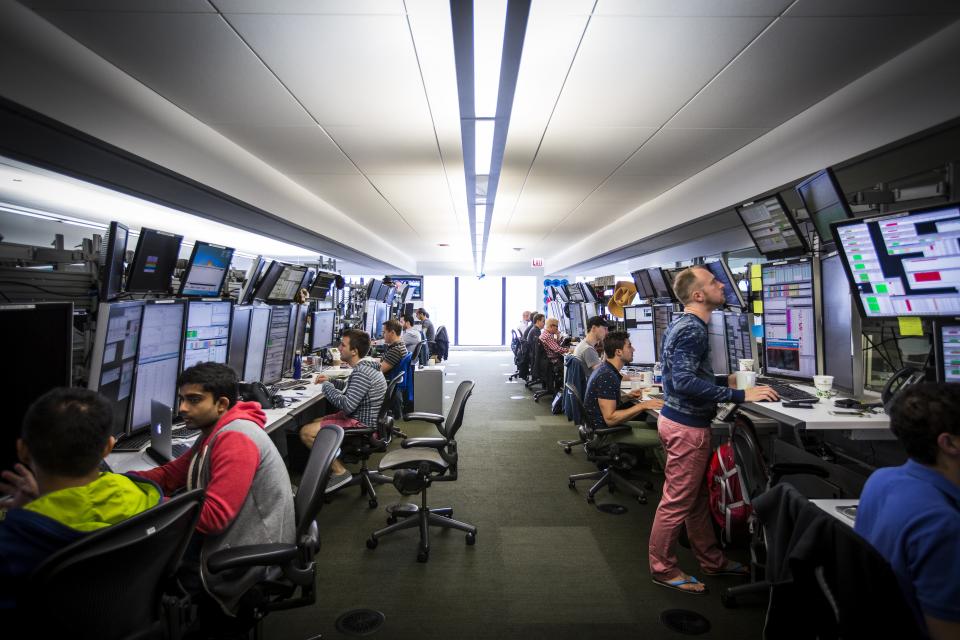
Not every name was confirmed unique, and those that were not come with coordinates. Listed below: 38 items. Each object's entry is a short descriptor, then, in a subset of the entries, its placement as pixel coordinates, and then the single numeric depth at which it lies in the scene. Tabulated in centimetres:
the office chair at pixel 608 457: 350
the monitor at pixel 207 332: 269
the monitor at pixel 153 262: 233
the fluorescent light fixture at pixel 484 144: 336
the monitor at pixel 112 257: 214
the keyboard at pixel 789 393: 258
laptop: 205
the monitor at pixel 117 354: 203
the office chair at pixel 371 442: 344
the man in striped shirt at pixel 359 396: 346
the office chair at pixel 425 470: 279
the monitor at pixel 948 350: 180
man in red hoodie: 154
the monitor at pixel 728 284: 358
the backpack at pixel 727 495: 235
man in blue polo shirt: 107
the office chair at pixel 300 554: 155
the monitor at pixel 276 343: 387
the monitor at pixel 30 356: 149
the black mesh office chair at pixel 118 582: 96
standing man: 238
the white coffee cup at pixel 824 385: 276
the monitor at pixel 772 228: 299
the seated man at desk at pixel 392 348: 461
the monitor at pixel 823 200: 248
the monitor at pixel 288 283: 397
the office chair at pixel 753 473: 208
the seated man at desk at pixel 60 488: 105
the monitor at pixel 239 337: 327
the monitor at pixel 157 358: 230
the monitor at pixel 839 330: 273
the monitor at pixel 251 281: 366
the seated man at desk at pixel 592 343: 517
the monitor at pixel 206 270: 279
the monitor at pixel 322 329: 511
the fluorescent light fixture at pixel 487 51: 203
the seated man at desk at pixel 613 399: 344
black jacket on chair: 100
